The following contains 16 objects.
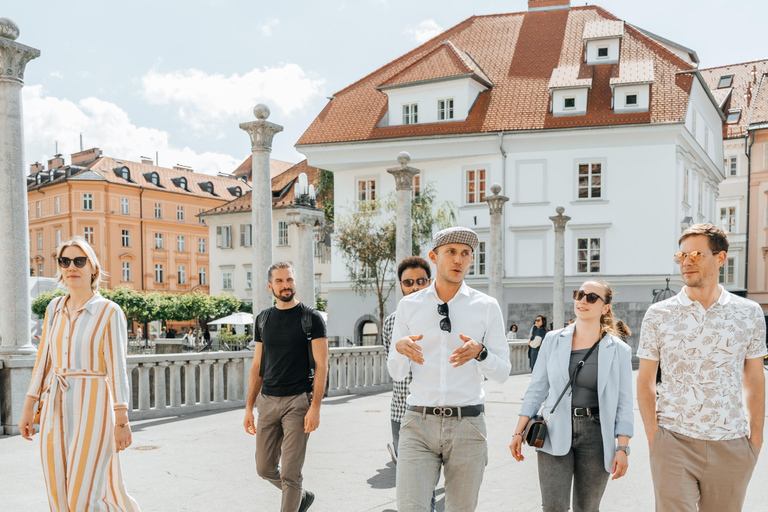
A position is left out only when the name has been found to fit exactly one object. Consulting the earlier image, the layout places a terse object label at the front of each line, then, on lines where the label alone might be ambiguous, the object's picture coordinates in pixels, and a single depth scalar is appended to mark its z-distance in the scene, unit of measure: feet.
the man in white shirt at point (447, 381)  13.43
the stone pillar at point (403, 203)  59.41
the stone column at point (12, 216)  34.37
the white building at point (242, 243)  191.01
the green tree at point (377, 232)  112.68
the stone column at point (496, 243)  79.05
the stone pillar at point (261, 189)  46.83
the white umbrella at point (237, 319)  132.26
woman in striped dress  14.89
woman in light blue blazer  15.38
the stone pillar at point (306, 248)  59.52
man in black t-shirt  18.12
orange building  254.06
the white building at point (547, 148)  116.26
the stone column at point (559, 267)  87.97
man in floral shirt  13.10
